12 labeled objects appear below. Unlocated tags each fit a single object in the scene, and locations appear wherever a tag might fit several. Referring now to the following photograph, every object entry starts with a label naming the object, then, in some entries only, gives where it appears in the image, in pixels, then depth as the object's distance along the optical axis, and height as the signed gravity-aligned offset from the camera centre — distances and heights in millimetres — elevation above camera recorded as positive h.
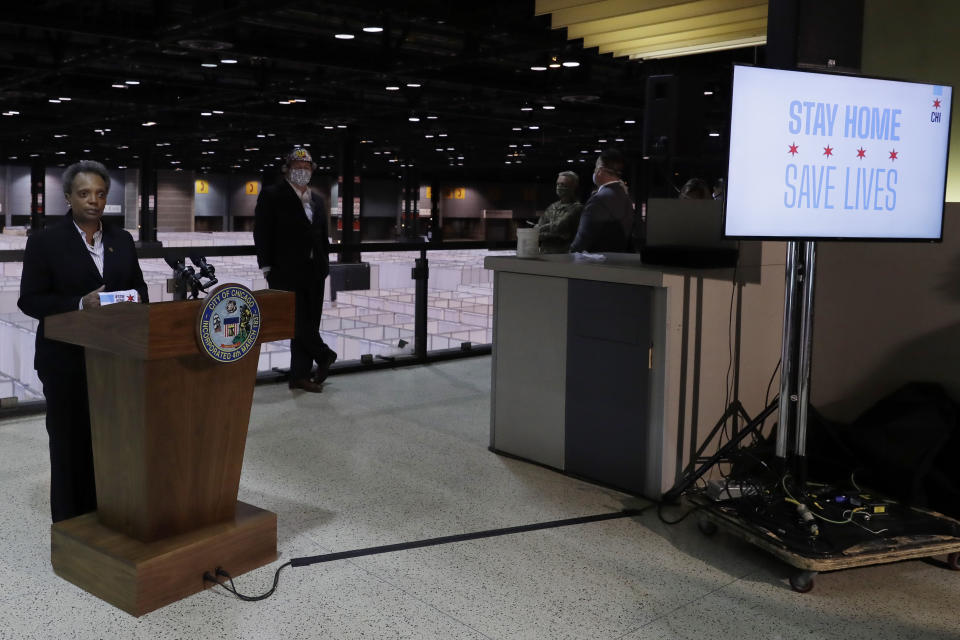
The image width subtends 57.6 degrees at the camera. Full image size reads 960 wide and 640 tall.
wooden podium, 2475 -700
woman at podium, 2709 -216
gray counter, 3527 -545
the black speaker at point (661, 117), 4773 +635
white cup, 4238 -72
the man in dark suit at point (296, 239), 5184 -90
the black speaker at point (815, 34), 3150 +743
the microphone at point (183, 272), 2650 -155
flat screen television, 2764 +260
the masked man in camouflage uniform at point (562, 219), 5863 +73
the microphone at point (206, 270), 2689 -147
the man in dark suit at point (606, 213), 5168 +106
